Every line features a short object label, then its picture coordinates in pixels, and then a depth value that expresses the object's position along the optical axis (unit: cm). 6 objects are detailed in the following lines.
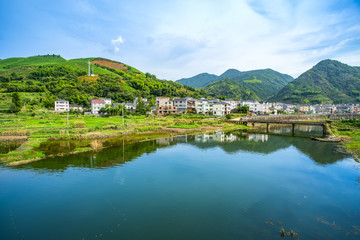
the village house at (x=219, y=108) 7144
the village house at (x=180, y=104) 7200
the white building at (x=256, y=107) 8681
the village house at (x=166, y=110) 6906
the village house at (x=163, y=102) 7322
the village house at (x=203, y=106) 7162
